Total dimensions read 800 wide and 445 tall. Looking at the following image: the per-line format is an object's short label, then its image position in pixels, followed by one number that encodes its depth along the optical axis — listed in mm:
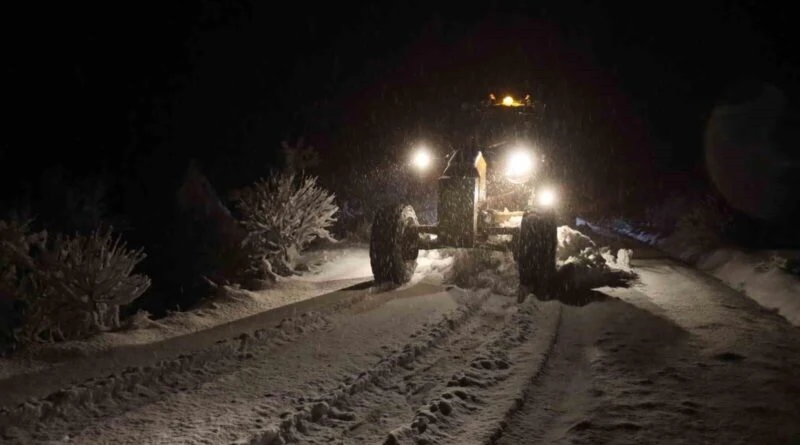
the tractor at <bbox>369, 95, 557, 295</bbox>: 8570
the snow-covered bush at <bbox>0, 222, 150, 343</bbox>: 6758
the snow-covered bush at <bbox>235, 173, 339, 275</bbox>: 10594
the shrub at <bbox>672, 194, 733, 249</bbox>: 14223
